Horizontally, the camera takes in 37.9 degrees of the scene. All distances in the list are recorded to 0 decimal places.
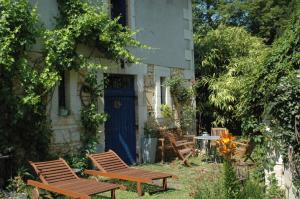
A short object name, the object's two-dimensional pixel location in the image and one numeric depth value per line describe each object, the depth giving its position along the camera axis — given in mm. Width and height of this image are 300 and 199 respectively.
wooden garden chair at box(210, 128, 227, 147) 12976
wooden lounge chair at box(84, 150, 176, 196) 7762
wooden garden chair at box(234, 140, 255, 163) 9953
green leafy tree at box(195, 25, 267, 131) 14430
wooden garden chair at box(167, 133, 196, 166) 11234
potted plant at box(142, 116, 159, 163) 11562
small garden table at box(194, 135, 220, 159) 11320
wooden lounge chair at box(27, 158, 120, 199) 6742
